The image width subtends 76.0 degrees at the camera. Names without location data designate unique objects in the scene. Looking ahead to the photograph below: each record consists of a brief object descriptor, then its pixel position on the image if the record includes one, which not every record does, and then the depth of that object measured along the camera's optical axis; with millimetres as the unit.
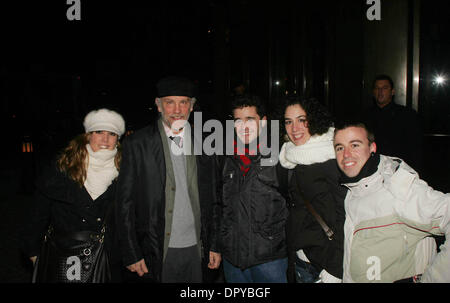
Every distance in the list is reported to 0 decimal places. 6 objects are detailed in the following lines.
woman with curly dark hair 1909
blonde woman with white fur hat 2227
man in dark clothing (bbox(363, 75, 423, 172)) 3811
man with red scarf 2258
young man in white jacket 1562
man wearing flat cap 2305
